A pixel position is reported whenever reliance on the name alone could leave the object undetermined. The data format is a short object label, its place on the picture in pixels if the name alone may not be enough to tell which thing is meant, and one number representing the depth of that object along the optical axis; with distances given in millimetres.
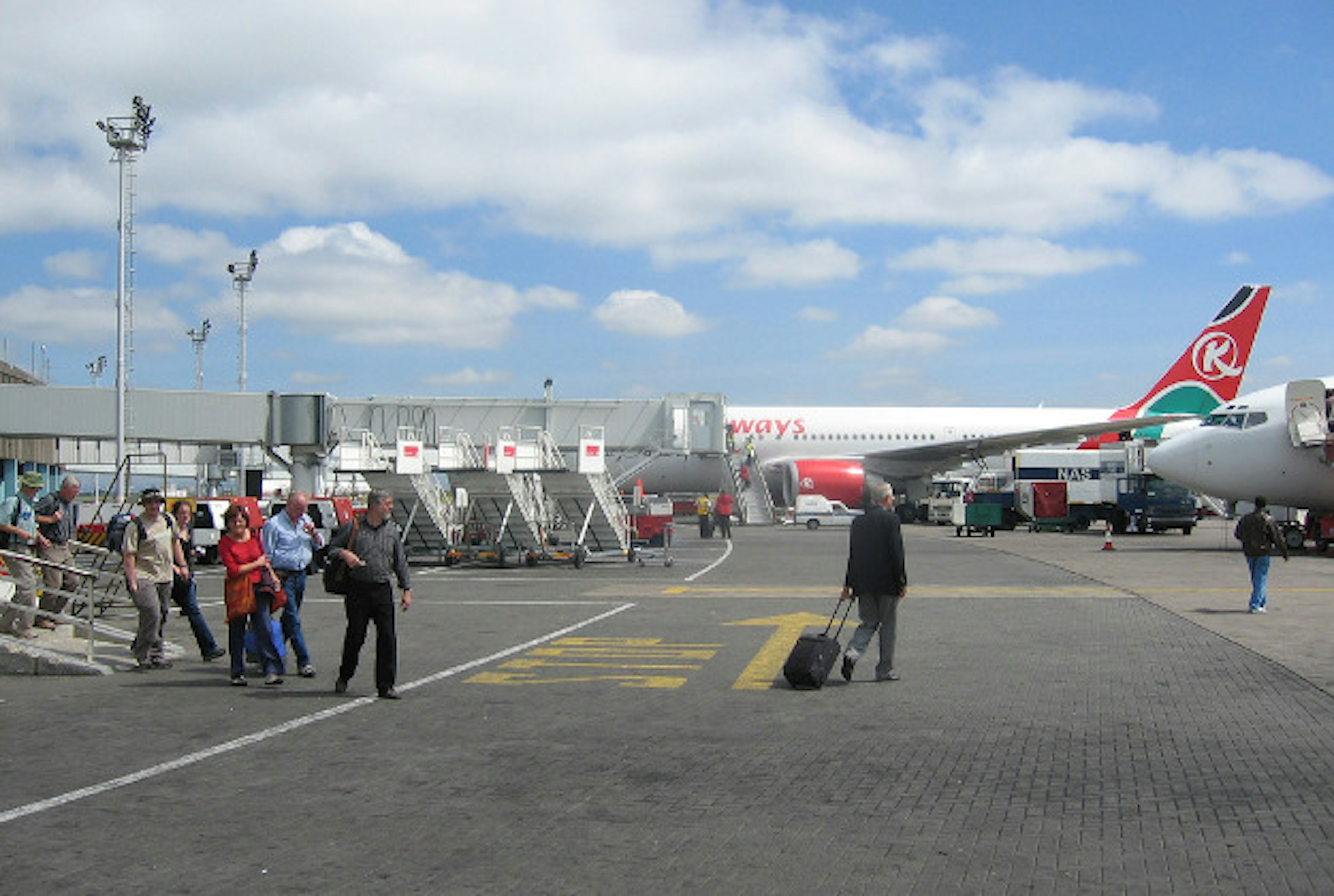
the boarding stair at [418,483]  27922
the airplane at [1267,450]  28484
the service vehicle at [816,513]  47375
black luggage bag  10578
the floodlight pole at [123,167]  31922
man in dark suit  11016
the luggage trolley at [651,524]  31469
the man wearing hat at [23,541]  12172
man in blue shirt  11578
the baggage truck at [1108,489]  41188
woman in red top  11008
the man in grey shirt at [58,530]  12953
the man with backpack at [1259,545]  16344
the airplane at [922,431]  48844
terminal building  27469
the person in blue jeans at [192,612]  12438
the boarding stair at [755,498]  47156
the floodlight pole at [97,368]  84688
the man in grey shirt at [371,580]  10398
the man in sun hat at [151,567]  11641
